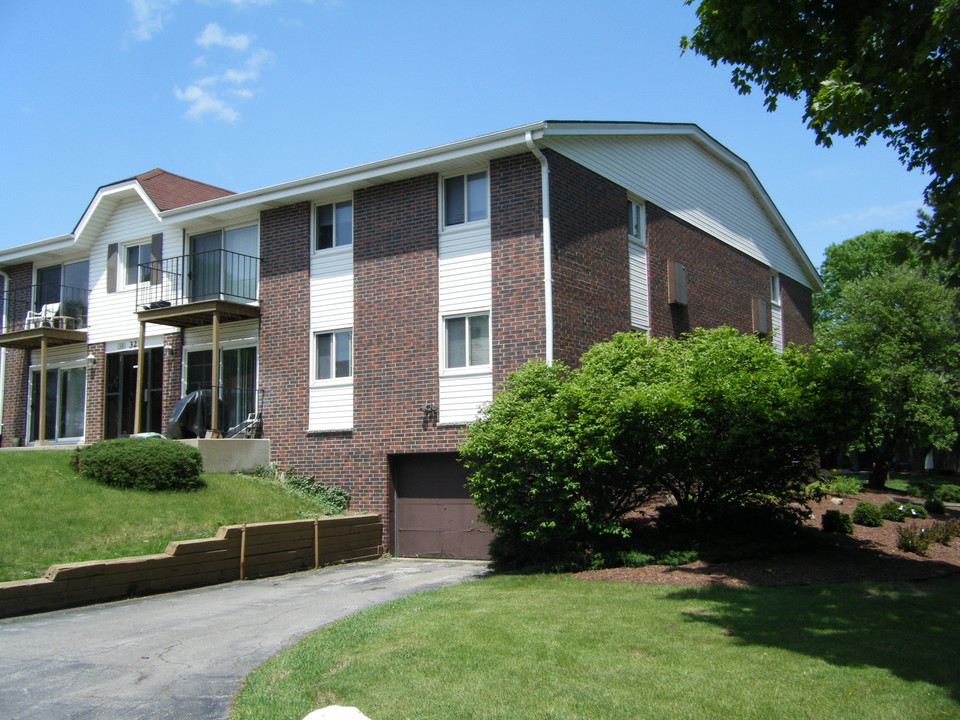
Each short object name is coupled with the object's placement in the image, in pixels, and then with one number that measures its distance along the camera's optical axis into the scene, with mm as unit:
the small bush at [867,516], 15977
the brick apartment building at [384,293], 16141
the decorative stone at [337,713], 4488
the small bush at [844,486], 21172
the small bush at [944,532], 14188
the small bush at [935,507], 19094
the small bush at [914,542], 13414
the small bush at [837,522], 15055
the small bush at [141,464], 15117
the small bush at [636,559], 12070
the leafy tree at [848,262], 50188
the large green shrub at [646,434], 11938
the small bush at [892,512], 17156
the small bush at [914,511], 17797
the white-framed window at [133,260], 21953
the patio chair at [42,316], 22859
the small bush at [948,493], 28064
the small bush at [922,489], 29016
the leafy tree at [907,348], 28656
